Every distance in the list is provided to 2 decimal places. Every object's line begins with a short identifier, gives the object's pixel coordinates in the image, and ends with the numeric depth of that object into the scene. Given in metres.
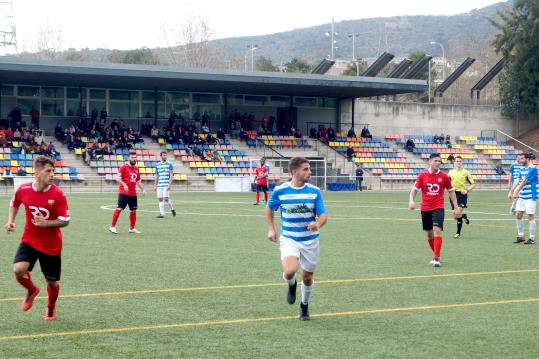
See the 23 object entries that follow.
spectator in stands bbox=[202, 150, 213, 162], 55.12
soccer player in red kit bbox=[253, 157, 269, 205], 37.84
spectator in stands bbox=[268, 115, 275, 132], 63.03
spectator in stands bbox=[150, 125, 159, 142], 56.53
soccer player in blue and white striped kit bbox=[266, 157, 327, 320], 10.11
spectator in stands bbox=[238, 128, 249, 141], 59.72
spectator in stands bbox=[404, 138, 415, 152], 64.69
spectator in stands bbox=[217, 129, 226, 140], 59.07
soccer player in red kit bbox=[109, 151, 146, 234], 21.98
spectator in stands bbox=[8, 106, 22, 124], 54.03
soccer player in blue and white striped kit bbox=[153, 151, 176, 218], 28.14
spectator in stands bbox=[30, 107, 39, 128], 55.53
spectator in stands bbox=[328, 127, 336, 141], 62.54
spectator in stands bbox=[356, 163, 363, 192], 56.44
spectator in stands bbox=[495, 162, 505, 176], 63.47
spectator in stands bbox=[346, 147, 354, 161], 60.00
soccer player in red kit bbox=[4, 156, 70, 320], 9.74
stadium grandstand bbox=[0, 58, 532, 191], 52.34
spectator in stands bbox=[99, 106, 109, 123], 56.84
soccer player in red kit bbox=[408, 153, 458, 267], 15.94
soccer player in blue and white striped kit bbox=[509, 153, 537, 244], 20.17
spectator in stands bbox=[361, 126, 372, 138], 65.12
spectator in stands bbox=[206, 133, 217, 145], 58.04
